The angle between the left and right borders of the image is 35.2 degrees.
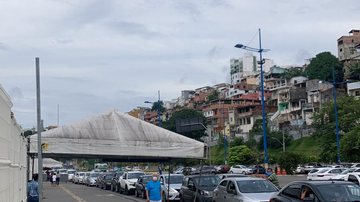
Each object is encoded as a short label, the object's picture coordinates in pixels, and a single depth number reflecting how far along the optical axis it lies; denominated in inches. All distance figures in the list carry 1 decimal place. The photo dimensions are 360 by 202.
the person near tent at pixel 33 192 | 703.1
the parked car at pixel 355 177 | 888.2
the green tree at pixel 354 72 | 4318.7
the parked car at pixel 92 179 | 2199.8
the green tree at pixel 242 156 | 3353.8
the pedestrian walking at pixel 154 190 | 687.7
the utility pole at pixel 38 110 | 447.9
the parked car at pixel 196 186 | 879.2
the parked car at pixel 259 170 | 1822.1
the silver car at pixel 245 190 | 665.6
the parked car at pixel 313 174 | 1864.7
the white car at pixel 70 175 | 3032.0
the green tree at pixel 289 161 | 2507.4
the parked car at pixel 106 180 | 1788.9
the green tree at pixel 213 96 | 6537.9
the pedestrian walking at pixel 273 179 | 939.6
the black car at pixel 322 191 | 465.7
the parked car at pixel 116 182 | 1619.1
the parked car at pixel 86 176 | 2361.2
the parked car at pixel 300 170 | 2701.8
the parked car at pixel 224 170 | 2180.9
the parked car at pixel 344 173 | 1620.3
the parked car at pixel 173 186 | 1053.4
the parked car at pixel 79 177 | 2573.6
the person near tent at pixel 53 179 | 2259.6
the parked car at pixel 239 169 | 2385.1
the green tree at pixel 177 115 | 4224.9
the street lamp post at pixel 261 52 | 1710.1
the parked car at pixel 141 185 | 1256.5
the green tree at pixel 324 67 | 4913.9
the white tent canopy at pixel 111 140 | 664.4
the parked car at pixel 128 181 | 1464.1
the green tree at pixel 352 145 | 2564.0
